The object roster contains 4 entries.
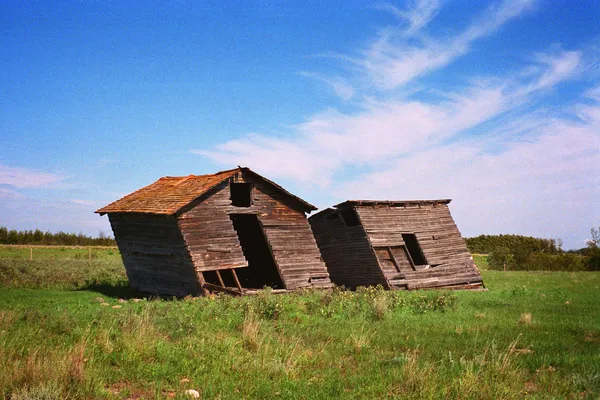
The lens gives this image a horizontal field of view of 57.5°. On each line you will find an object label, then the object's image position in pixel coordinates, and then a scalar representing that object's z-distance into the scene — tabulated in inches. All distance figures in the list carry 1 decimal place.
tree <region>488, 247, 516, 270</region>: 1777.8
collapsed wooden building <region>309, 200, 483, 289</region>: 1001.5
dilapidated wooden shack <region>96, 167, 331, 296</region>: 813.9
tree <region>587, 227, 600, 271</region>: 1707.7
